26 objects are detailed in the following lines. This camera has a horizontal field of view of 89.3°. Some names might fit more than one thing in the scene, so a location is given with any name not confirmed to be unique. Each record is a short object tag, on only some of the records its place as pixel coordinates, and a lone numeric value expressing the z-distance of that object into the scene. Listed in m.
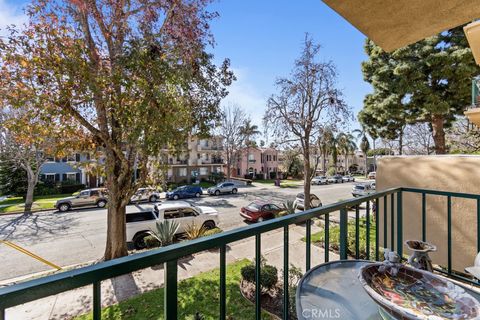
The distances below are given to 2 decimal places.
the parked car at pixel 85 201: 15.38
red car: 12.13
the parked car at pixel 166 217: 9.17
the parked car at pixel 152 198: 18.37
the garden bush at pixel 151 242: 8.98
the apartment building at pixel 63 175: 23.91
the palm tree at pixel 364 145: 41.97
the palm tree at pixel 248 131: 27.86
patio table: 1.06
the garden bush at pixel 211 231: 9.12
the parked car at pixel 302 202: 14.36
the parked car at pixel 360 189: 20.10
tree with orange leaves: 5.30
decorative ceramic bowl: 0.91
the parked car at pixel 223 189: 22.39
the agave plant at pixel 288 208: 12.35
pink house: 37.94
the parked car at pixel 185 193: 19.75
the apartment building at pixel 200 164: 30.95
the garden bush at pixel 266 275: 5.19
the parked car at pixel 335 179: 33.96
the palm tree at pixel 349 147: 42.06
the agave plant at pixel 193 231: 8.96
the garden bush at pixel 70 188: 22.30
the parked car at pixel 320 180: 31.92
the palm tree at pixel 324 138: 12.02
